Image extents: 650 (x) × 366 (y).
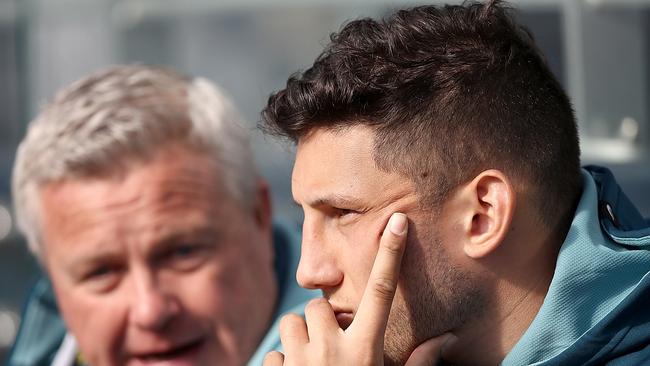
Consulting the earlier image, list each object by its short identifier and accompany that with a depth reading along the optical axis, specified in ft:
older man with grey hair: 20.22
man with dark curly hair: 13.35
